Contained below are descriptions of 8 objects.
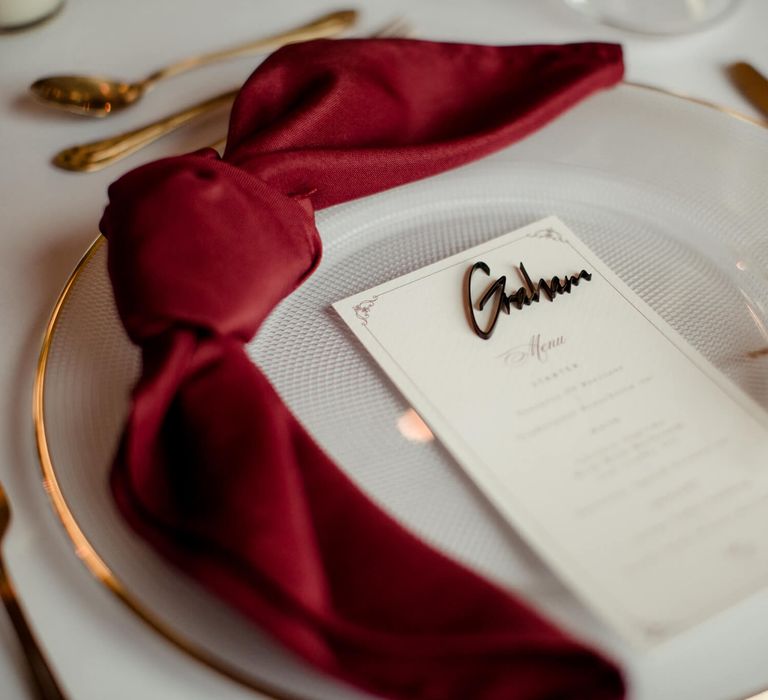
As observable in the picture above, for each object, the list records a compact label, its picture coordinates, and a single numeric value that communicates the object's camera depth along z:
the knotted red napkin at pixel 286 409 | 0.35
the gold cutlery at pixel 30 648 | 0.38
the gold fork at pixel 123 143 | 0.62
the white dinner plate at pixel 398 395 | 0.37
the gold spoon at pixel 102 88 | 0.65
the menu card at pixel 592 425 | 0.39
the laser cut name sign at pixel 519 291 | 0.50
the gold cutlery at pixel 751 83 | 0.65
